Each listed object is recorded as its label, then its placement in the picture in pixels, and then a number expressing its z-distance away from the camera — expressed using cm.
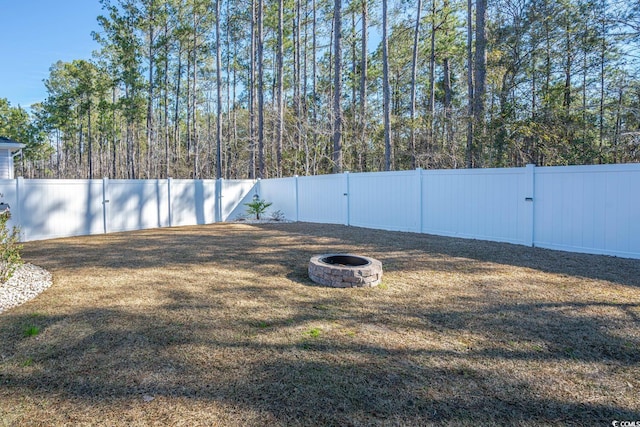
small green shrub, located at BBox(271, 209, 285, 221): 1158
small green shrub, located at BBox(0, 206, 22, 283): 397
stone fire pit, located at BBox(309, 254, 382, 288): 394
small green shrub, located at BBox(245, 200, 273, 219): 1142
